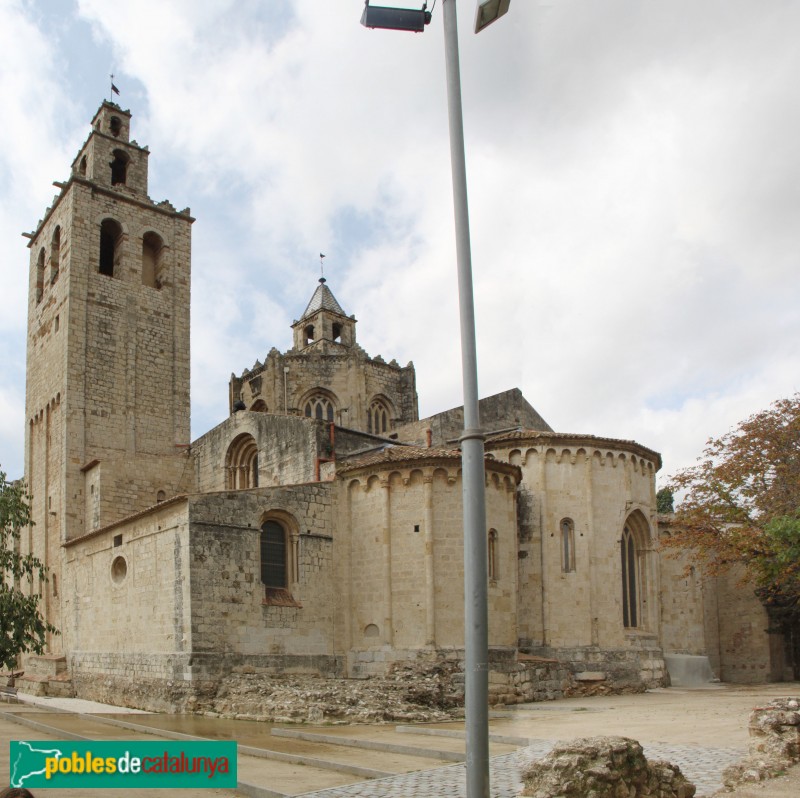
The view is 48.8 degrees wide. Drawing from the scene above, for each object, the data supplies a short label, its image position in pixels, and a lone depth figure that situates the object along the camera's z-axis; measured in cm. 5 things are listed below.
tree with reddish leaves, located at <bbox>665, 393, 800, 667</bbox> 2177
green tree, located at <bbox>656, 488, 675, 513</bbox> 4709
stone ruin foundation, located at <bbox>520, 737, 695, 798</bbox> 759
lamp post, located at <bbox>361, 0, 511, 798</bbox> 618
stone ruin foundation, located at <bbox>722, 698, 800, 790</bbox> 817
